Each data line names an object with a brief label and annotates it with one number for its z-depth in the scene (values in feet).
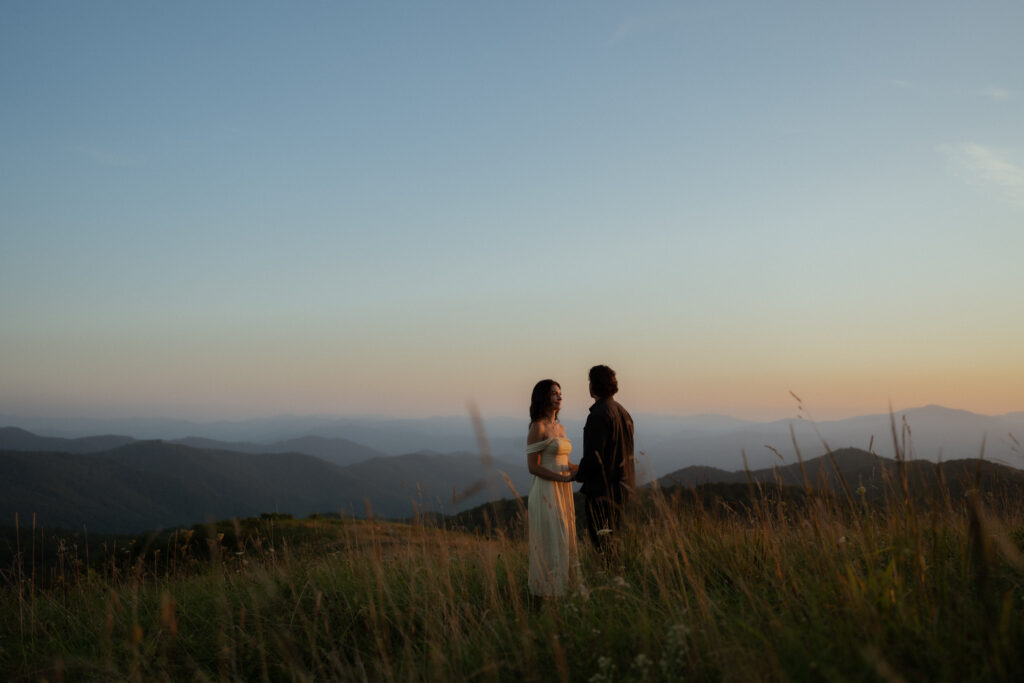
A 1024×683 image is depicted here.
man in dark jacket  19.92
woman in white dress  18.22
